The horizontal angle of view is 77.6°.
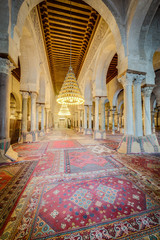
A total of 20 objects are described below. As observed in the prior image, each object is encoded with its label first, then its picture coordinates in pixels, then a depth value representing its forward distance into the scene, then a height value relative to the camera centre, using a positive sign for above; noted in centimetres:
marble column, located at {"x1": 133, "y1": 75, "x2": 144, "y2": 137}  365 +57
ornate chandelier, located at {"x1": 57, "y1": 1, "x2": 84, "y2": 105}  586 +196
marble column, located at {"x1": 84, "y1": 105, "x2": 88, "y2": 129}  1043 +76
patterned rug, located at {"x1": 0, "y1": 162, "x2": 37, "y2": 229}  125 -105
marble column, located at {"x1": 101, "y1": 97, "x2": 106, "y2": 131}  736 +72
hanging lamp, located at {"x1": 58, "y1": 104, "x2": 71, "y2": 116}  1417 +184
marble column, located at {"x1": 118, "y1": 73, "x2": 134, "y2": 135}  364 +64
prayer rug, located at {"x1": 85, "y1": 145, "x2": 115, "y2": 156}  351 -108
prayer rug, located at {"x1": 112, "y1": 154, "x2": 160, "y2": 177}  225 -107
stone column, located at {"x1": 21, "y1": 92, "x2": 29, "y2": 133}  578 +79
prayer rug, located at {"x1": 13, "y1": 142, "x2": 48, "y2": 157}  351 -105
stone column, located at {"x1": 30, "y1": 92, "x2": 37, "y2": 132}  595 +93
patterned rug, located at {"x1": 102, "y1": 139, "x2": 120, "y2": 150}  438 -109
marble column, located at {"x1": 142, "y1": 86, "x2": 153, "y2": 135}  392 +57
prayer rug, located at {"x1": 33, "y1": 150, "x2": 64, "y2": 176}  216 -106
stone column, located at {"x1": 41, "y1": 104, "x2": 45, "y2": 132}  917 +76
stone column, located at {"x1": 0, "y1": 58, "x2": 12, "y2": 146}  274 +71
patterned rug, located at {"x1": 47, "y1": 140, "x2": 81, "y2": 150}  439 -107
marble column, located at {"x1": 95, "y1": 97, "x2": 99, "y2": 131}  731 +64
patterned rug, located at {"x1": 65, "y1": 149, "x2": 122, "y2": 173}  235 -107
